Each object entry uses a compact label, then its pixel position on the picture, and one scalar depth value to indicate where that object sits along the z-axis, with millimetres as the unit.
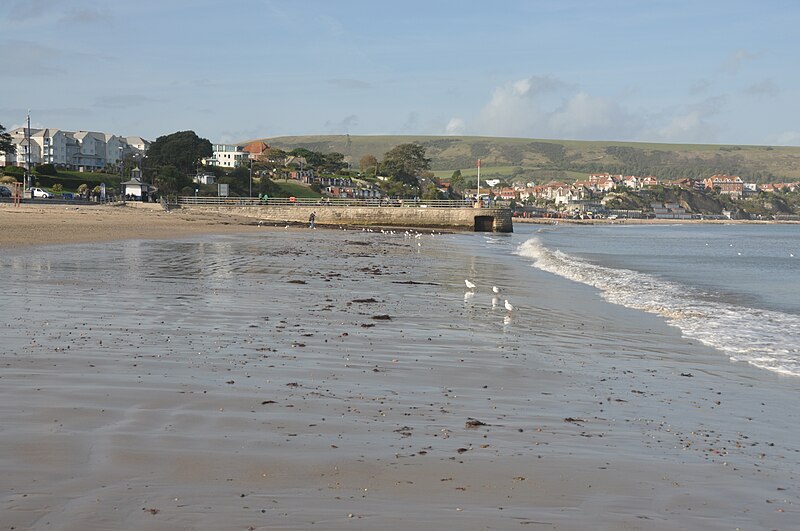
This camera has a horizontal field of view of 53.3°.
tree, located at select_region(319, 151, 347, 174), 146375
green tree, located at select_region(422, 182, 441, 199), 135612
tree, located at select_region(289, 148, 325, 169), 146538
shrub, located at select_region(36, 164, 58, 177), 84062
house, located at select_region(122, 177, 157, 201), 73062
